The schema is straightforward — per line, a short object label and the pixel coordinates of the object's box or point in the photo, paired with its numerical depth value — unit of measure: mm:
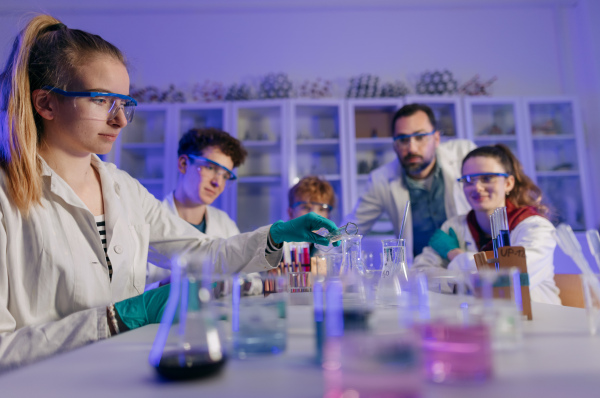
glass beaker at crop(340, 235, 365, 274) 1203
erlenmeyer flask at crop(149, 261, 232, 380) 494
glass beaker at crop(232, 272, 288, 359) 586
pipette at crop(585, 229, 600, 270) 814
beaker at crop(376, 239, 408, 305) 899
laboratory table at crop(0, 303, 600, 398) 438
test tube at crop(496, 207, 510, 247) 964
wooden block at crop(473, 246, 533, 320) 848
